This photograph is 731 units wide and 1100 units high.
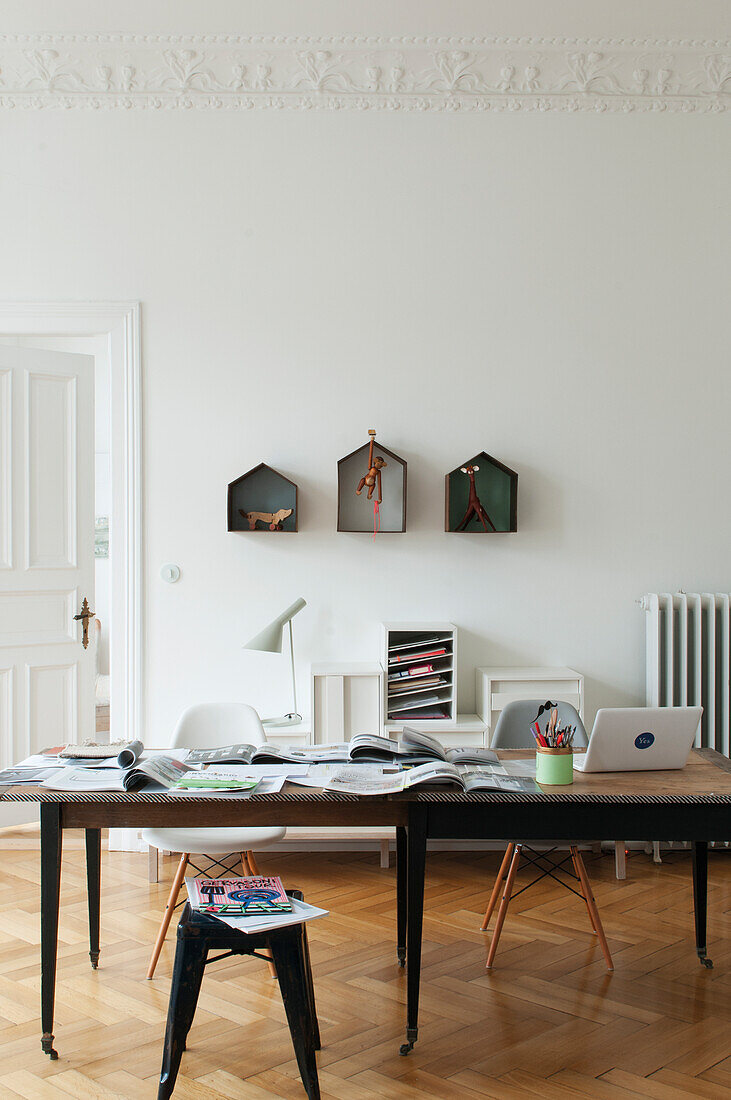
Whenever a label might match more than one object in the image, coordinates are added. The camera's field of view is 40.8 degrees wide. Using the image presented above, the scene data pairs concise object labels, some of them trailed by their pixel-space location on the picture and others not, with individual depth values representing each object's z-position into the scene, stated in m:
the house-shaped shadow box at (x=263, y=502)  4.64
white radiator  4.59
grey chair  3.39
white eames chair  3.28
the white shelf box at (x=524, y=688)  4.48
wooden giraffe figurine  4.61
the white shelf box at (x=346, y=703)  4.39
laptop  2.83
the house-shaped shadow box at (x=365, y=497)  4.70
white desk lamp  4.33
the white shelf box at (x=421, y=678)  4.48
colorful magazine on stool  2.58
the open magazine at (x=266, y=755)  3.04
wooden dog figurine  4.62
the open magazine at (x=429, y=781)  2.70
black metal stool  2.48
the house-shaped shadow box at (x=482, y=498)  4.64
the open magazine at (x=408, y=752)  3.02
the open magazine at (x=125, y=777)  2.72
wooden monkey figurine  4.59
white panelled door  4.74
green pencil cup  2.76
